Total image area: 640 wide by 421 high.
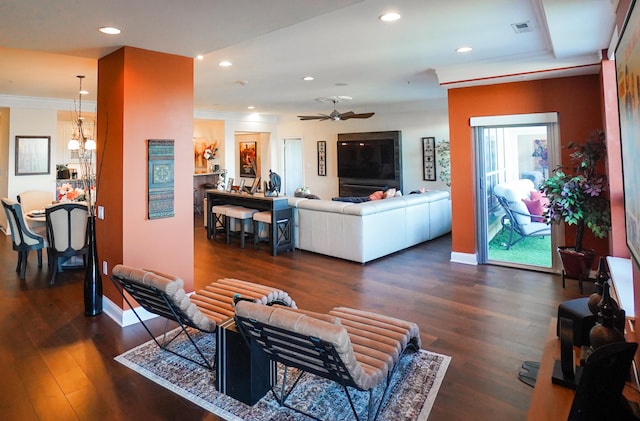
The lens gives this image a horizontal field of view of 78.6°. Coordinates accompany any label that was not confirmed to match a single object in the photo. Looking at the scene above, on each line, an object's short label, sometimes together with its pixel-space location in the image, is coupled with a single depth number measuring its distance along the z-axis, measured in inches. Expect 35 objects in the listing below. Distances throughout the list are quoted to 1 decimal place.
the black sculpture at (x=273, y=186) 264.7
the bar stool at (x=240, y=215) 269.0
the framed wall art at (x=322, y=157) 448.1
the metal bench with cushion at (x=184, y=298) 101.5
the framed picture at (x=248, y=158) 496.4
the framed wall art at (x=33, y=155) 293.9
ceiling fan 293.7
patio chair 217.6
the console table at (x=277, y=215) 249.8
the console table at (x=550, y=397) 62.1
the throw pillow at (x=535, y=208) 215.6
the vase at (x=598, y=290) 74.4
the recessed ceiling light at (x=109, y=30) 121.3
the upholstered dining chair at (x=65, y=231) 189.2
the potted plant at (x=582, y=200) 171.0
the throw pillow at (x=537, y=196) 216.2
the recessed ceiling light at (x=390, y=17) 130.3
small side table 96.1
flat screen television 384.8
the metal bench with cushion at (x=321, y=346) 74.3
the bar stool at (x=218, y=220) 290.5
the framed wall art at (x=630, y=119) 58.9
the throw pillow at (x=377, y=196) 265.0
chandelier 154.6
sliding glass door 205.8
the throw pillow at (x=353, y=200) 258.9
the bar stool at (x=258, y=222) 255.4
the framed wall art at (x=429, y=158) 358.9
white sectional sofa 225.9
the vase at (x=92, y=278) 150.3
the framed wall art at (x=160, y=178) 147.1
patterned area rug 92.0
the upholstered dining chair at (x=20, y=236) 195.8
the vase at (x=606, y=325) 64.2
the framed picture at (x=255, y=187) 279.5
